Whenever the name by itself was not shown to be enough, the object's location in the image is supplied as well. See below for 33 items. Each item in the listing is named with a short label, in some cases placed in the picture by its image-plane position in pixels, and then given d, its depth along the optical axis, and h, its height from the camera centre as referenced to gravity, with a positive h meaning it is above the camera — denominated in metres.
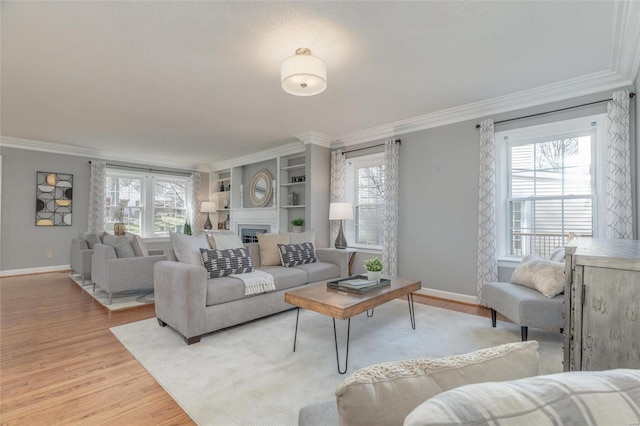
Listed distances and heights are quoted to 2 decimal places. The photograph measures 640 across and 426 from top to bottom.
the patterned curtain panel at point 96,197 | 6.19 +0.29
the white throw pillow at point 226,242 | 3.37 -0.33
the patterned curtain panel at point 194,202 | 7.83 +0.27
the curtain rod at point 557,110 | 2.96 +1.19
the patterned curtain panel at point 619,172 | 2.90 +0.45
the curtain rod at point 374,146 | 4.64 +1.13
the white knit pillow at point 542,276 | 2.52 -0.53
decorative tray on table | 2.57 -0.64
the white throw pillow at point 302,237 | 4.20 -0.34
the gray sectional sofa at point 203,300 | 2.60 -0.83
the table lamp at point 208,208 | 7.55 +0.12
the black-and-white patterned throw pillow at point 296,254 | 3.84 -0.53
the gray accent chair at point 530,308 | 2.42 -0.77
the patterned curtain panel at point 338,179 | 5.32 +0.63
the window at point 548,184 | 3.28 +0.38
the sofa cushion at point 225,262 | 3.03 -0.51
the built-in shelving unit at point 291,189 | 5.97 +0.51
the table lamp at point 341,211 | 4.75 +0.05
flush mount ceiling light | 2.45 +1.16
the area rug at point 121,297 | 3.71 -1.15
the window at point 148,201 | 6.77 +0.27
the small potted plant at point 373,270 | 2.85 -0.53
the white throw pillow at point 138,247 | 4.03 -0.47
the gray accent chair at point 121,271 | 3.68 -0.74
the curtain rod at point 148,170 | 6.67 +1.01
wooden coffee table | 2.19 -0.68
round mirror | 6.52 +0.56
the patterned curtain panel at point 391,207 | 4.60 +0.12
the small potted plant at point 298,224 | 5.47 -0.19
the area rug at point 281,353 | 1.80 -1.13
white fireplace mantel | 6.20 -0.11
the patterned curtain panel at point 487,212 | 3.71 +0.05
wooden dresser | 1.09 -0.36
